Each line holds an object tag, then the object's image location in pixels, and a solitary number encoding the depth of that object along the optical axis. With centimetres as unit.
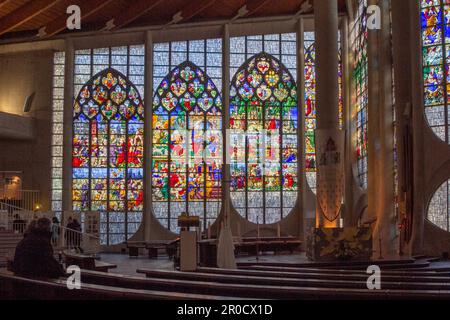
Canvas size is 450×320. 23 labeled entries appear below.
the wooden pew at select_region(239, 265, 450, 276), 973
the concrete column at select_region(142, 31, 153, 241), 2245
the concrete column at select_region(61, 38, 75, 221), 2244
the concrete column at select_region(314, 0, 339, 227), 1496
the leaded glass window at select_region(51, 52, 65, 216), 2280
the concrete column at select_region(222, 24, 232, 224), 2300
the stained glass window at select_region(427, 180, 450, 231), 1611
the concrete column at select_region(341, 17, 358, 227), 2216
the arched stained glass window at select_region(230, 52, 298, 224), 2291
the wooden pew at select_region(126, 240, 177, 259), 1855
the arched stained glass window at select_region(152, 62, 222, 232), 2292
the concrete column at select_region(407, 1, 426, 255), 1630
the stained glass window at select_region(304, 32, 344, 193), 2306
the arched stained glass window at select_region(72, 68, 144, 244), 2280
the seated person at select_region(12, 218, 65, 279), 675
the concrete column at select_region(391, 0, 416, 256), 1697
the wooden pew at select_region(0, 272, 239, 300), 569
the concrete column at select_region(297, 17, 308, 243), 2239
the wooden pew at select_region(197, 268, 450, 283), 848
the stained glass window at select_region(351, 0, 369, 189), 2123
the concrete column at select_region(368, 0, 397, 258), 1794
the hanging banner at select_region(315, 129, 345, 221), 1430
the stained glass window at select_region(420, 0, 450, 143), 1653
